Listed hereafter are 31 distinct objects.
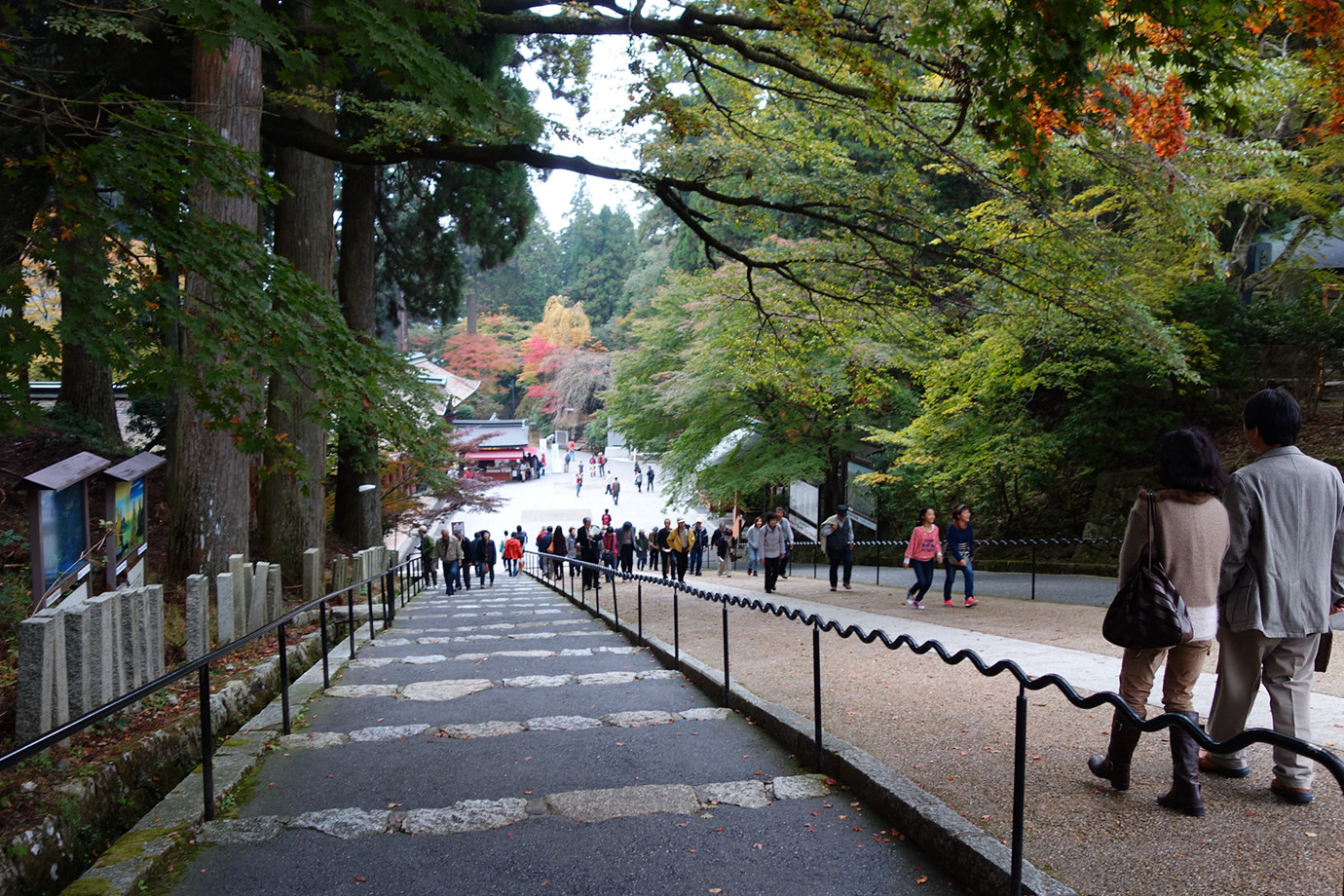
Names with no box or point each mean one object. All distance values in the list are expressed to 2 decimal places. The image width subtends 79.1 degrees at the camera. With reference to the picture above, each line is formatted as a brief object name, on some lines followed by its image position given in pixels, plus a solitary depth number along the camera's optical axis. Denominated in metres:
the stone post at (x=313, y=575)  9.36
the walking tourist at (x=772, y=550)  14.06
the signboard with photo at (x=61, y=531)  5.46
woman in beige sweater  3.54
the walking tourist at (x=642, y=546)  23.71
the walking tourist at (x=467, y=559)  20.89
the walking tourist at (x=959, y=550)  11.44
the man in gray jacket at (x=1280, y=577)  3.41
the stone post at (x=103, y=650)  4.25
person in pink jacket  11.12
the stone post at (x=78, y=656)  4.10
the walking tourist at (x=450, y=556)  18.80
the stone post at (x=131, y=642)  4.71
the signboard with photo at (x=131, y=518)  6.57
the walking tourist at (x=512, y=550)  25.06
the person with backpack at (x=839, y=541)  14.12
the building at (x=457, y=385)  39.19
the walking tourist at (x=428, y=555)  20.03
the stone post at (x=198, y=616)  5.38
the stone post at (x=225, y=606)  6.06
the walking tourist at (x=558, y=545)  20.27
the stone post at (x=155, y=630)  4.92
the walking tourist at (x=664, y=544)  20.21
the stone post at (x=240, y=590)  6.52
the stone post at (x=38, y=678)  3.76
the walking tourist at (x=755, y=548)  16.24
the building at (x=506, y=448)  52.09
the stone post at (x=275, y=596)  7.39
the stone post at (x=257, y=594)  6.83
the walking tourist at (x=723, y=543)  21.14
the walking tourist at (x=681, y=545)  17.78
